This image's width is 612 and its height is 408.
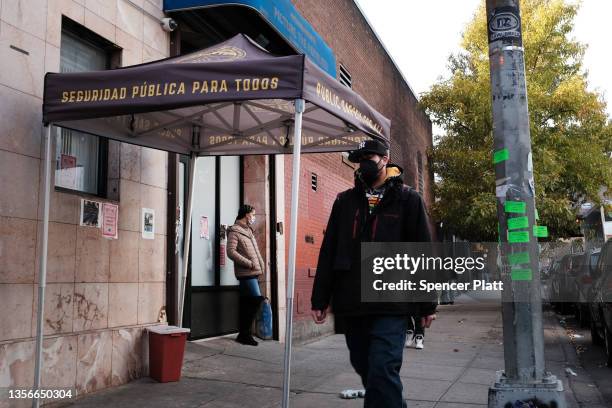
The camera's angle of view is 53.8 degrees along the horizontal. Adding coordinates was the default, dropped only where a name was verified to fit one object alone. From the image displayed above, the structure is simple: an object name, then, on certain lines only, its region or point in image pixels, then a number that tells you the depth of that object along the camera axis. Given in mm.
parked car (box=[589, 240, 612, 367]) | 7879
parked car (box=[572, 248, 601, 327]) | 11892
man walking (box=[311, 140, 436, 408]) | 3789
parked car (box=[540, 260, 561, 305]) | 20456
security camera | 7234
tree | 17945
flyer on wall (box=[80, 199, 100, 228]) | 5844
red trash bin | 6219
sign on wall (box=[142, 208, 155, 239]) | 6664
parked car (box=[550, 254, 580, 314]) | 15466
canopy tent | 4582
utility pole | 4531
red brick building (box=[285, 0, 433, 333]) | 11148
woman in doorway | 8297
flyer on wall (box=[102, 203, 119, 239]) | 6090
